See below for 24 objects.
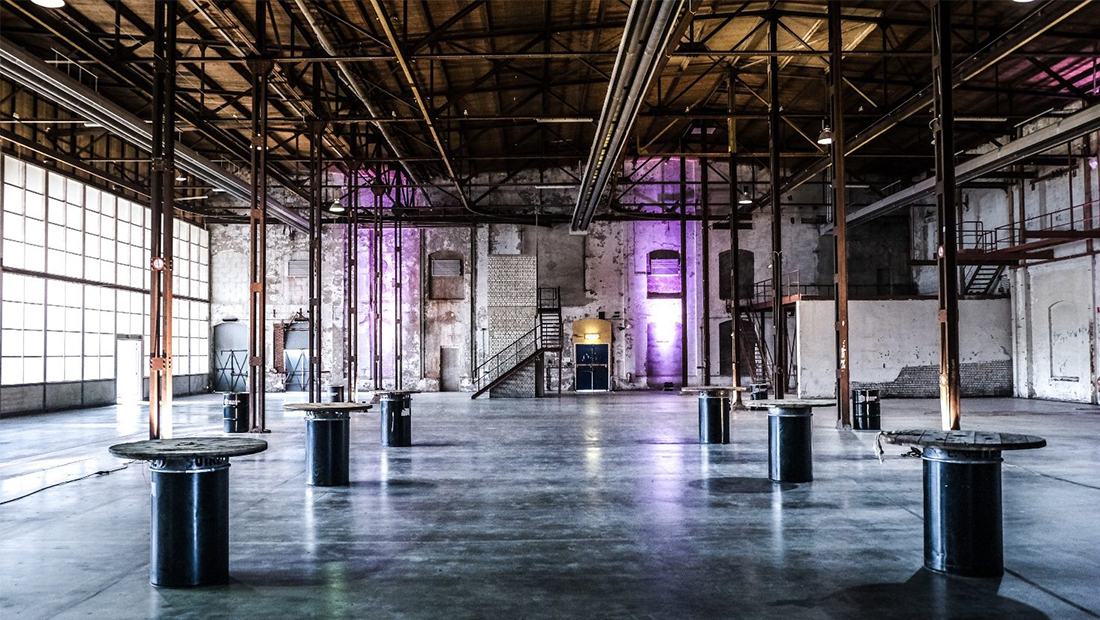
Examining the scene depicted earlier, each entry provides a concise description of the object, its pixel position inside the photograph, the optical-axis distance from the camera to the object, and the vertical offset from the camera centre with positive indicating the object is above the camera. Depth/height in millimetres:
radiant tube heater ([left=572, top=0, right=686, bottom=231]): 8961 +4205
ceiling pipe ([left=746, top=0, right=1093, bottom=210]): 11312 +5136
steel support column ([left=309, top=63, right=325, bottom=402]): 16781 +3438
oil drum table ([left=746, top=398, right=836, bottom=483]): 8131 -1228
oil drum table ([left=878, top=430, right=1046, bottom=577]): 4648 -1147
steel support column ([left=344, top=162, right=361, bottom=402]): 21172 +3272
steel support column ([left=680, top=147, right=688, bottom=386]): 26422 +2597
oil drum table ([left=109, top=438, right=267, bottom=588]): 4516 -1130
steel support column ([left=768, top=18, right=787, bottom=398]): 16219 +2400
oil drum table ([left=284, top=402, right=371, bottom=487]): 7988 -1197
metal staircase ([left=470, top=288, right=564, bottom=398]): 28219 -45
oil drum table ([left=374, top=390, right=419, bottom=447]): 11680 -1322
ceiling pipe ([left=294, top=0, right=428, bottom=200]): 11102 +5405
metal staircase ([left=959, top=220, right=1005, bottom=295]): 23859 +2292
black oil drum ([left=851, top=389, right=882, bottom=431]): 13672 -1450
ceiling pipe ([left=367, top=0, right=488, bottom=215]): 10569 +5116
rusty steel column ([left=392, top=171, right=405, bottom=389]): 25219 +1929
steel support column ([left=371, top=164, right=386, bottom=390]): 24109 +2662
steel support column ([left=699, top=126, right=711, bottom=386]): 20328 +2030
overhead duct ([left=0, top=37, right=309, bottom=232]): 10211 +4255
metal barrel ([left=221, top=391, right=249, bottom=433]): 13570 -1371
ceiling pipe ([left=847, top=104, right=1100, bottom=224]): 12802 +3990
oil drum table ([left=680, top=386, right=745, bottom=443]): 11750 -1289
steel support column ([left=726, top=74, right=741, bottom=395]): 18781 +1943
